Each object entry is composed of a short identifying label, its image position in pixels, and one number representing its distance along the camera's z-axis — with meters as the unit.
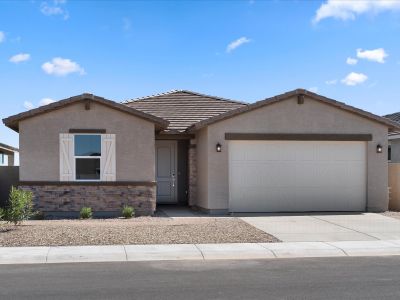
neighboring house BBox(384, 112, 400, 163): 25.27
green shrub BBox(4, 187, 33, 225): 13.19
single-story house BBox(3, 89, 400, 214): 16.58
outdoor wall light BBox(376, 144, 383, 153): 18.20
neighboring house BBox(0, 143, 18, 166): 29.11
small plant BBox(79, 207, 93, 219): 16.17
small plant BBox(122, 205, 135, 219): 16.28
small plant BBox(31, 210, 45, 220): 16.06
